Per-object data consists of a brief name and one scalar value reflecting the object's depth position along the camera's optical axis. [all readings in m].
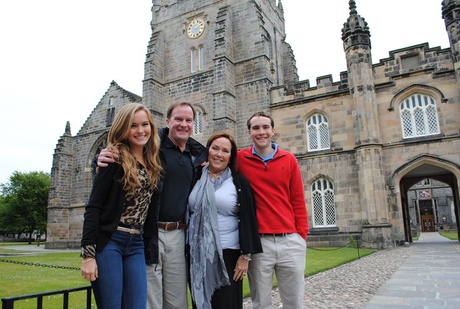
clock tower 20.66
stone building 16.45
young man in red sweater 3.35
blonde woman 2.53
